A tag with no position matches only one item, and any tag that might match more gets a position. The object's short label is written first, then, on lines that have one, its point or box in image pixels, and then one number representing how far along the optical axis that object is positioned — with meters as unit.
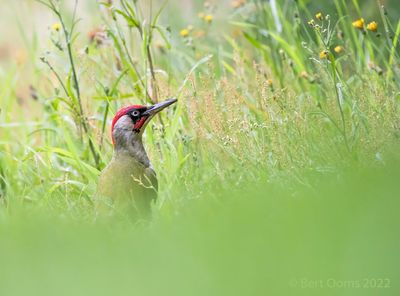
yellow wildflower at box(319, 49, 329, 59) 9.94
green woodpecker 10.12
